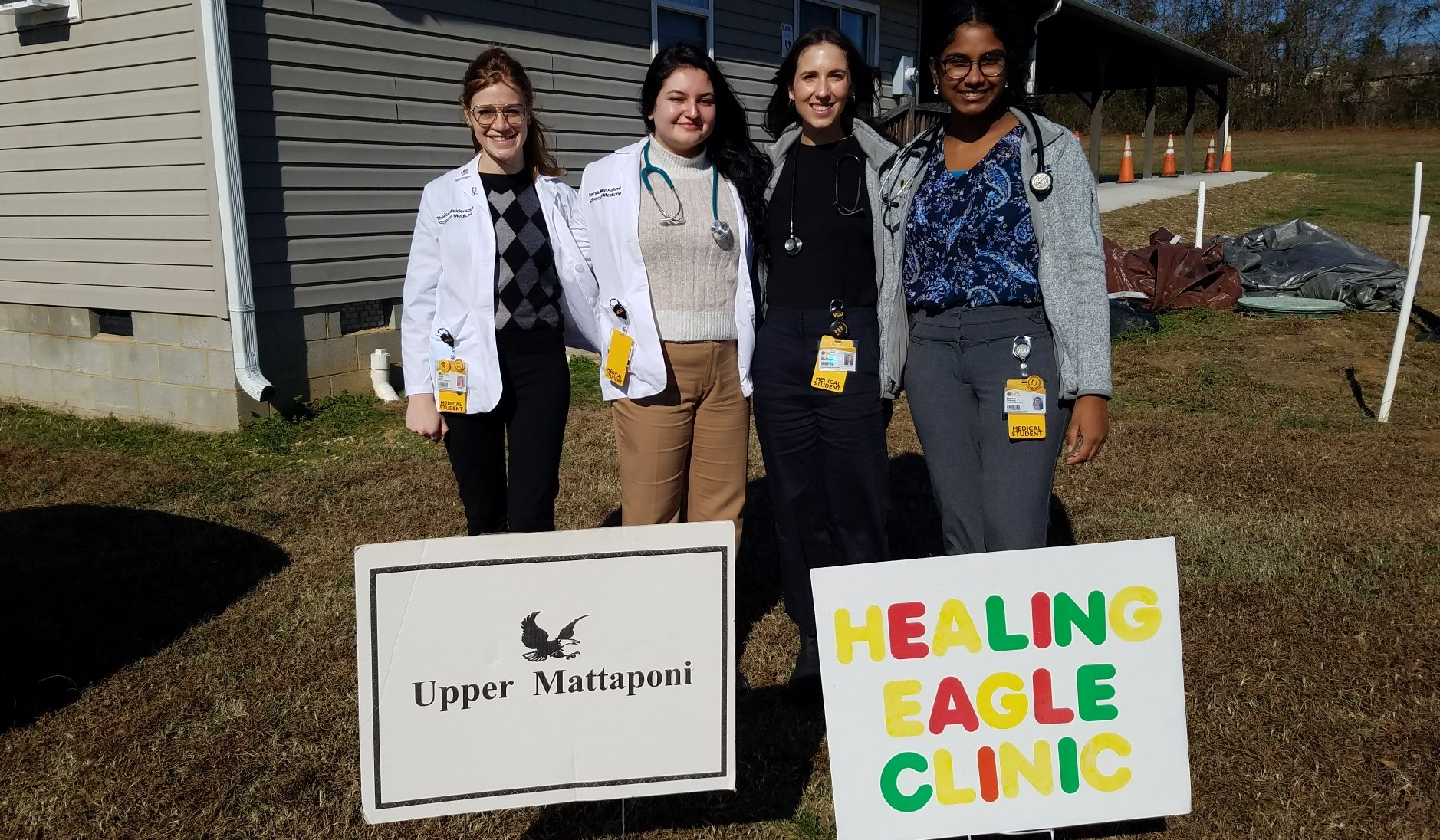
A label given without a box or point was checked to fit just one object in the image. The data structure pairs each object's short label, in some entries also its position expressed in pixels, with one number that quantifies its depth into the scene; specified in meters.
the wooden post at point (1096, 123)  19.08
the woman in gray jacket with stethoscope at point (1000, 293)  2.49
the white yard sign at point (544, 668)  2.12
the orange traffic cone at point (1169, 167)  23.77
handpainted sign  2.24
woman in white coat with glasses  2.94
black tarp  10.34
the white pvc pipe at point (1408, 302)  6.04
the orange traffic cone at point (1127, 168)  22.08
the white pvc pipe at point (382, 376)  7.04
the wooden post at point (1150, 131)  22.16
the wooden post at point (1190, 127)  25.58
